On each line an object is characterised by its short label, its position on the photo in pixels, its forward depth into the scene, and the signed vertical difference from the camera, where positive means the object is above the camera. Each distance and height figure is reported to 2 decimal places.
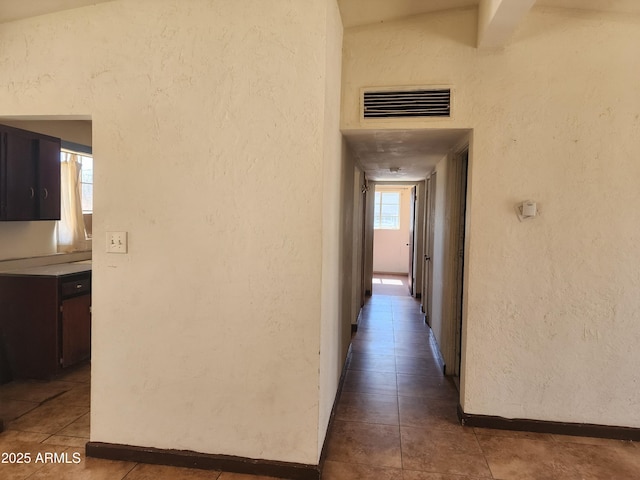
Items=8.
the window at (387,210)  9.37 +0.41
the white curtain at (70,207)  4.02 +0.15
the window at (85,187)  4.25 +0.39
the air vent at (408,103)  2.50 +0.80
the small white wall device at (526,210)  2.42 +0.12
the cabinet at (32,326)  3.18 -0.85
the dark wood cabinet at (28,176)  3.04 +0.37
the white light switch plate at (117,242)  2.17 -0.11
